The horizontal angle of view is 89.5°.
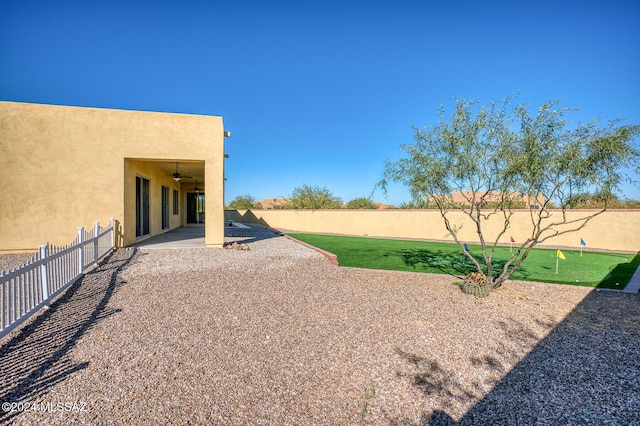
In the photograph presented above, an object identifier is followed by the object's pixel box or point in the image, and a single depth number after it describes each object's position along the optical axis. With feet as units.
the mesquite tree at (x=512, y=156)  17.62
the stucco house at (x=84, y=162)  32.24
